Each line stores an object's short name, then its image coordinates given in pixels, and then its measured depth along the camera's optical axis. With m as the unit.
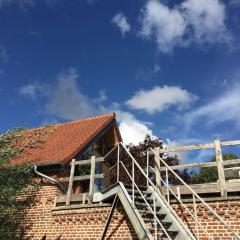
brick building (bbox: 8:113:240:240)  6.89
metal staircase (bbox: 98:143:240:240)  6.64
